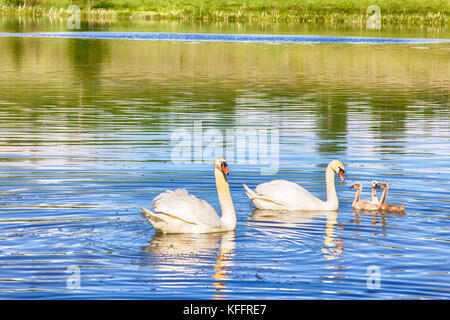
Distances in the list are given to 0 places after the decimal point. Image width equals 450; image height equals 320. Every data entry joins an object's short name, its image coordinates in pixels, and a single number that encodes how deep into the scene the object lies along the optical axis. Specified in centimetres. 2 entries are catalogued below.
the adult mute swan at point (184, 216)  1455
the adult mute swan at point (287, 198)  1691
